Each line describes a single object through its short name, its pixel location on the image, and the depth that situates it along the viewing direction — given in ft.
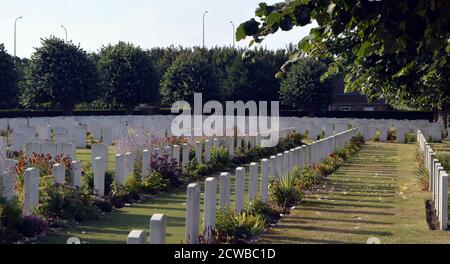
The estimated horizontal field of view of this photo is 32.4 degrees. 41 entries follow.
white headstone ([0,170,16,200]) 35.09
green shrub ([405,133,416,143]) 131.31
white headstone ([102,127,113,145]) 97.55
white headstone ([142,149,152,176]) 52.90
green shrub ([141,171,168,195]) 50.85
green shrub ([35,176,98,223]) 38.04
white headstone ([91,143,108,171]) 53.72
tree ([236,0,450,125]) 23.50
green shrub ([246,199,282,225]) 39.99
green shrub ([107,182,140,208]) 44.88
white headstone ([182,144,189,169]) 62.29
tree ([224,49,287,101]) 206.28
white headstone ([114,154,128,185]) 48.51
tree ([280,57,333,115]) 193.88
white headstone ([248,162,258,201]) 42.91
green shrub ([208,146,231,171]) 68.44
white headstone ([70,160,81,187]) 43.19
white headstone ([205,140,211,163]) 68.95
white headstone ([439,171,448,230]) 38.04
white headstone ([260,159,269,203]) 44.24
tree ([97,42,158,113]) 181.68
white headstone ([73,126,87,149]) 93.35
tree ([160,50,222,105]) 183.52
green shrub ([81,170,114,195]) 45.29
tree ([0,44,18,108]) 169.37
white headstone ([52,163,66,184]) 41.08
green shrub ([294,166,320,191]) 54.60
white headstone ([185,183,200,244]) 29.78
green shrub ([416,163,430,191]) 56.65
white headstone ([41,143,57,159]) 57.72
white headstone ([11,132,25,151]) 70.37
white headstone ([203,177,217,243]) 31.76
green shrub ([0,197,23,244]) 32.39
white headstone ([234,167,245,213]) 39.58
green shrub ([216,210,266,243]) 33.45
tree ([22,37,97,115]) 164.45
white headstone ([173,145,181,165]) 61.26
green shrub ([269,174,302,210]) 45.80
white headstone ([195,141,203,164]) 66.74
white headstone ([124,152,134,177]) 51.29
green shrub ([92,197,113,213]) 42.52
